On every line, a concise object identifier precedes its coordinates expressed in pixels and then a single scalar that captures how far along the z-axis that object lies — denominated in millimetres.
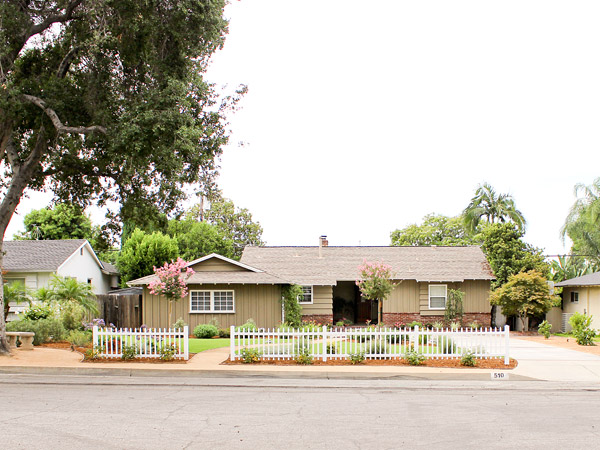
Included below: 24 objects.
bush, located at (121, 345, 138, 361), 15570
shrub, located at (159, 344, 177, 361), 15524
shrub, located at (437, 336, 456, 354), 15492
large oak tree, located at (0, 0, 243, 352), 14797
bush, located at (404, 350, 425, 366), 15422
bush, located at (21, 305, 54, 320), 21188
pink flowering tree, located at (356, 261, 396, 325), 21688
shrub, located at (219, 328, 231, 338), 26156
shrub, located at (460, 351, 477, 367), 15158
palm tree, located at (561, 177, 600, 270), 43844
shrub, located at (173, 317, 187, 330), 25266
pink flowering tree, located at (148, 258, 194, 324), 21188
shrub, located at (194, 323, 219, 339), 25219
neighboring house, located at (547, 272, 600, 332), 31109
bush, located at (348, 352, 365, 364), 15641
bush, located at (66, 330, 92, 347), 18406
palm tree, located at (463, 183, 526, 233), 47594
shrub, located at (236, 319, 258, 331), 24656
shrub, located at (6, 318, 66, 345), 19062
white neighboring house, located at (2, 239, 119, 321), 32219
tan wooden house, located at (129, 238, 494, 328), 27812
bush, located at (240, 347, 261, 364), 15586
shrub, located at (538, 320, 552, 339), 25422
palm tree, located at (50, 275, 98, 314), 23891
